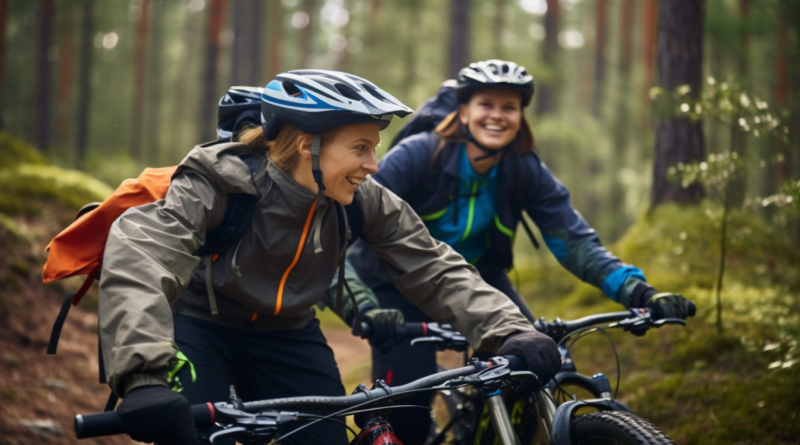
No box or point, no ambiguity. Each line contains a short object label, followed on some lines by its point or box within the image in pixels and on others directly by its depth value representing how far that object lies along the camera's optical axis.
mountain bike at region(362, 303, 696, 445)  2.61
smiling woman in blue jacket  4.45
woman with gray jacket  2.70
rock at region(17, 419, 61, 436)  5.77
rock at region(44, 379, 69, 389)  6.83
